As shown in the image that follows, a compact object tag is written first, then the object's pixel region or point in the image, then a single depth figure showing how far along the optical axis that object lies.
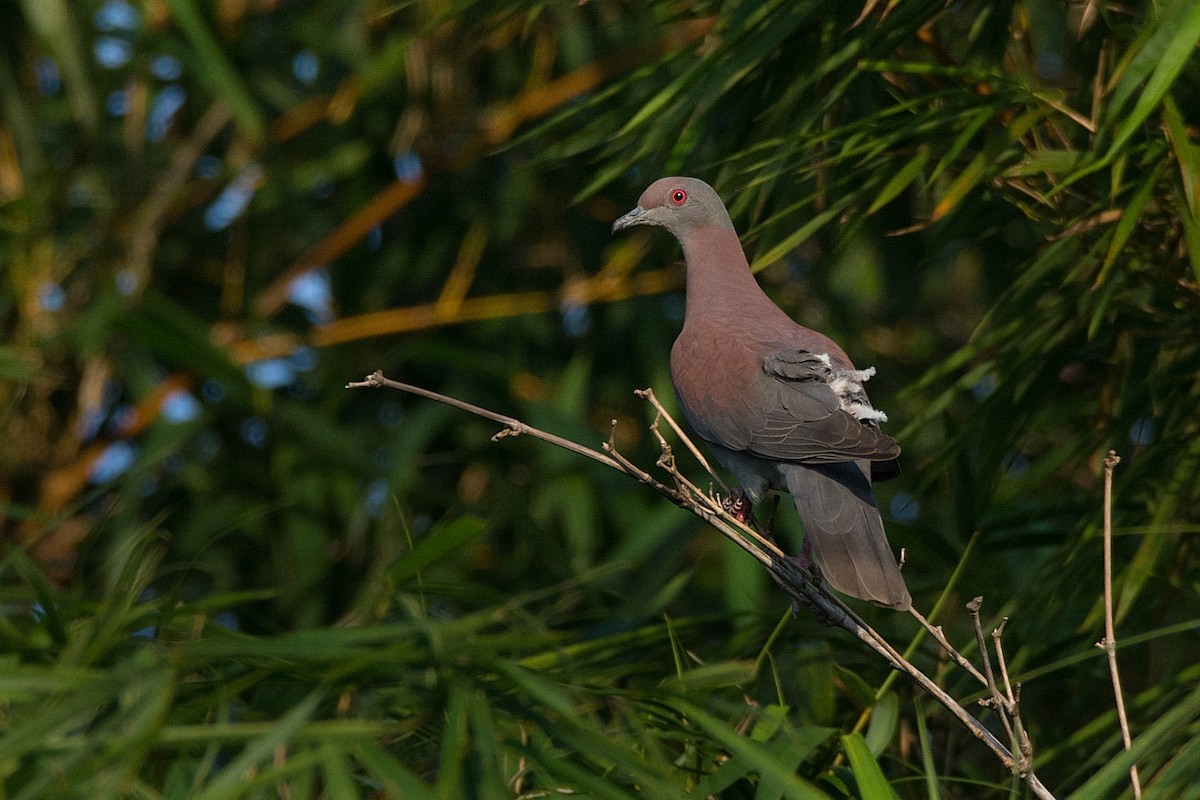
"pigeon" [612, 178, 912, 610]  10.91
